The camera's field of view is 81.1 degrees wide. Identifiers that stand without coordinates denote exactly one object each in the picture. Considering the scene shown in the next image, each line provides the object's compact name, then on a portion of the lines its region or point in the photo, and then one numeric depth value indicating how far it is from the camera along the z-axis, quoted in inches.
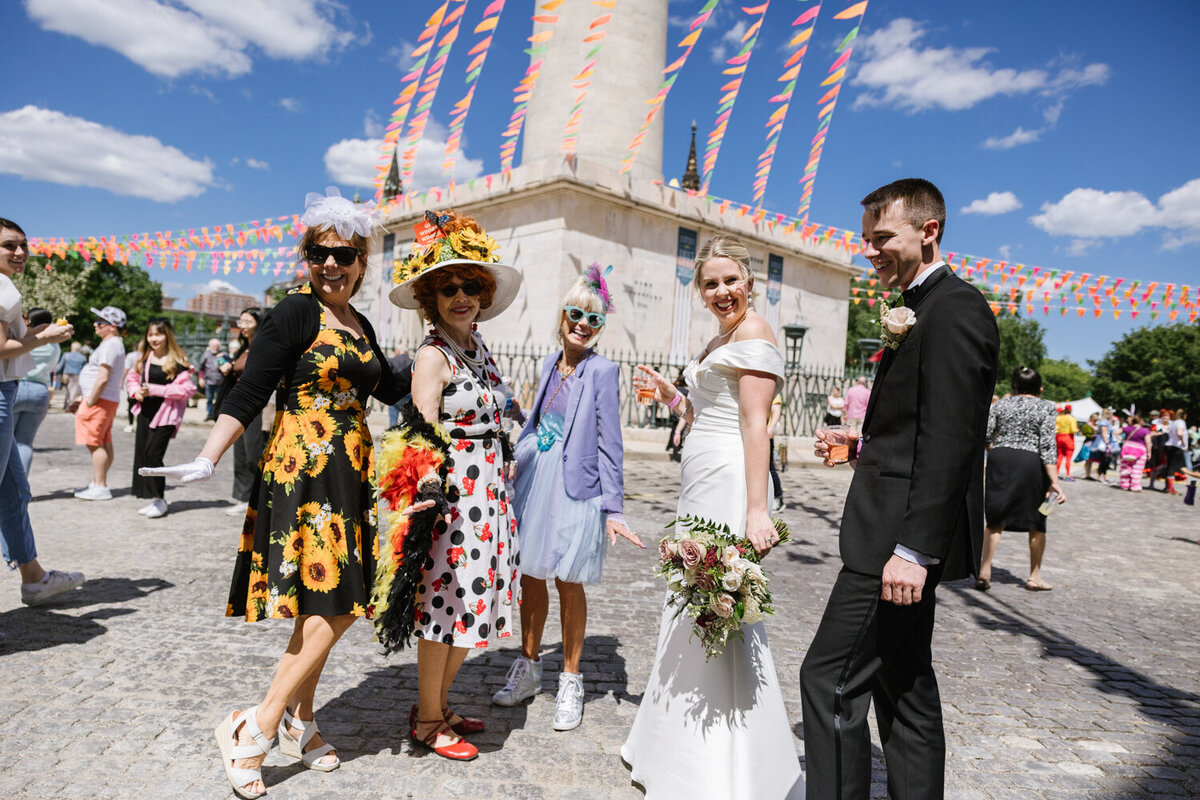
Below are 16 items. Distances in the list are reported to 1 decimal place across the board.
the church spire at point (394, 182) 1475.1
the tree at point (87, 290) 1690.3
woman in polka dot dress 105.9
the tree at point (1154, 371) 1886.1
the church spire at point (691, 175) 1418.6
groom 78.7
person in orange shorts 284.2
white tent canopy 1549.0
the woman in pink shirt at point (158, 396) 285.4
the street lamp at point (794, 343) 692.1
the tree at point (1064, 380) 3031.5
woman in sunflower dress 103.2
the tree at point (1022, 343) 2630.4
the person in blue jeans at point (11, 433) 151.3
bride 103.0
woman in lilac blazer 133.0
